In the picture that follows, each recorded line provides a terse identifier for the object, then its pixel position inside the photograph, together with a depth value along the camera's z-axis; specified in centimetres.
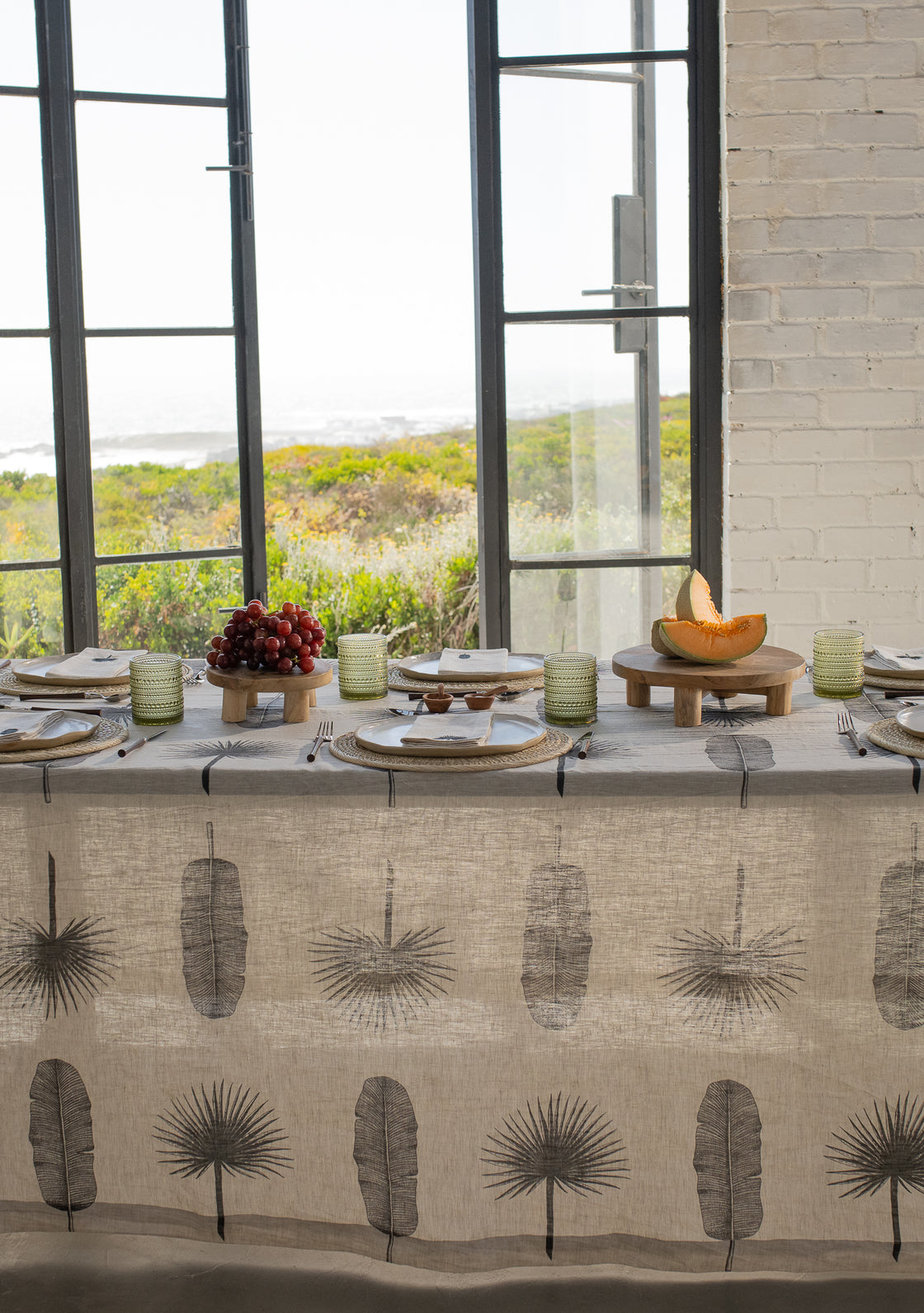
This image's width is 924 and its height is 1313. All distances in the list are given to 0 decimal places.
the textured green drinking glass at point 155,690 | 160
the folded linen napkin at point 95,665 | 185
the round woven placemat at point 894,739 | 137
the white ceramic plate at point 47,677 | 183
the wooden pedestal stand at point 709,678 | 153
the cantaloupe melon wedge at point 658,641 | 163
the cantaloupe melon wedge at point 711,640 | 160
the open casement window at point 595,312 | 279
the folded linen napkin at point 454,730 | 139
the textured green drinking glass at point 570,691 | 156
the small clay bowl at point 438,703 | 159
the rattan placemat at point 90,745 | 142
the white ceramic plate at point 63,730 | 144
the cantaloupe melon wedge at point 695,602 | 167
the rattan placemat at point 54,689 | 179
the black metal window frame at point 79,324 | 279
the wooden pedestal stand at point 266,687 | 159
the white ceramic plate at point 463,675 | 182
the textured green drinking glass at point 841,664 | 170
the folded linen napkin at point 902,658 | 179
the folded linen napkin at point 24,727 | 144
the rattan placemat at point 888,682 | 175
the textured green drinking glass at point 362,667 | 177
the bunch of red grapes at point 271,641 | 160
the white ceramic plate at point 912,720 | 141
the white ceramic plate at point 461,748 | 138
